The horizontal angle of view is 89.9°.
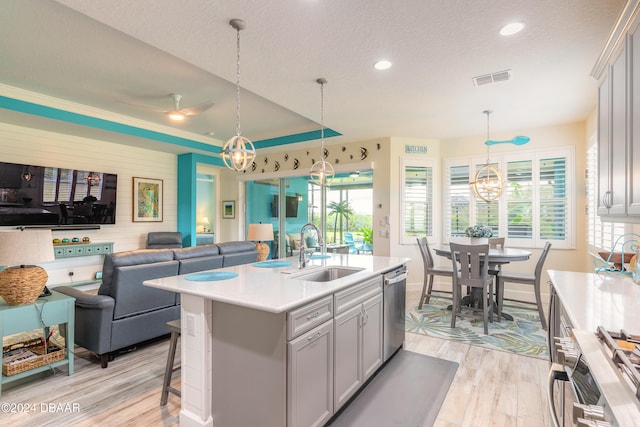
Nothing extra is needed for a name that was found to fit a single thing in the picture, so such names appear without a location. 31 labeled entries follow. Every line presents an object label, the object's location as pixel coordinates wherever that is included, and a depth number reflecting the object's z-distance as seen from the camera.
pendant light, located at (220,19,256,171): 2.65
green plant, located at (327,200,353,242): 7.17
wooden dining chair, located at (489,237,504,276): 4.35
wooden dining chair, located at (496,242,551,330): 4.09
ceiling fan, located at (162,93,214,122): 4.05
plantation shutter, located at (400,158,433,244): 5.91
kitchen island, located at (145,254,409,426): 1.75
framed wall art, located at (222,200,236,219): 8.00
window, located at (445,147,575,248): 5.04
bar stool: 2.34
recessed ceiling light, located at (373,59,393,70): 3.08
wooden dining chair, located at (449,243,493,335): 3.85
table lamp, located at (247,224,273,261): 5.21
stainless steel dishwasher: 2.92
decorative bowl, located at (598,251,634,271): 2.62
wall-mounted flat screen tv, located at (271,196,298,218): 7.59
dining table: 3.94
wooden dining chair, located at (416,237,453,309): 4.68
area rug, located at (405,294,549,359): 3.48
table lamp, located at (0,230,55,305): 2.46
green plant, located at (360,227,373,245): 7.27
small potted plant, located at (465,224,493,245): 4.49
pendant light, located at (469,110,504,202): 4.73
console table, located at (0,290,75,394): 2.50
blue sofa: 2.88
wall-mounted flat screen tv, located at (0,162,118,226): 4.76
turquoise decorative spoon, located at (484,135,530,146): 5.27
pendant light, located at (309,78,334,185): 3.68
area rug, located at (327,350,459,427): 2.22
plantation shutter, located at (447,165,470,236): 5.85
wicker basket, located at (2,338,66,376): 2.52
